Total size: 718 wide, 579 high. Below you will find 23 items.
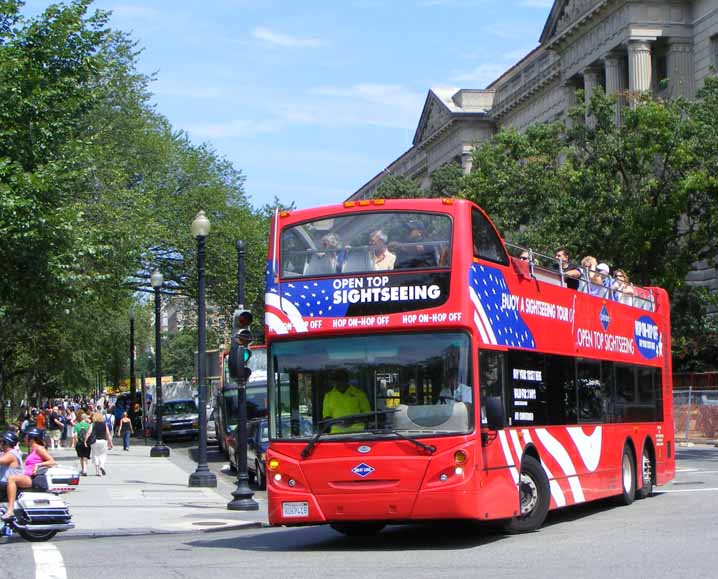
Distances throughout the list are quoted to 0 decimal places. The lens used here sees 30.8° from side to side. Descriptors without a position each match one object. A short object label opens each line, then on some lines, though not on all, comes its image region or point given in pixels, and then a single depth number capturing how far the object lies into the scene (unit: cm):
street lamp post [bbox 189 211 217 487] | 2608
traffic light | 1928
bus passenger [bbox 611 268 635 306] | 1973
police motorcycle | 1638
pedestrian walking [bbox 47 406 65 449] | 5262
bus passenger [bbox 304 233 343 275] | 1430
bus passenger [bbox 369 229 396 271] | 1409
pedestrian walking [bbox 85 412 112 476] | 3281
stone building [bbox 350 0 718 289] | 5881
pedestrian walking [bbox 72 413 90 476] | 3359
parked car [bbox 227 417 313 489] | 2828
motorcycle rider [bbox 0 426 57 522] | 1672
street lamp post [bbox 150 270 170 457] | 4253
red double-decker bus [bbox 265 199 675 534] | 1354
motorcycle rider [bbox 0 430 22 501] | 1705
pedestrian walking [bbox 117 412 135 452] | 4759
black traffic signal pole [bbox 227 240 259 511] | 2227
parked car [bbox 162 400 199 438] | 5809
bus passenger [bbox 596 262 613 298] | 1916
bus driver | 1377
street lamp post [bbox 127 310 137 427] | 5542
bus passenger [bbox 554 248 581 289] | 1736
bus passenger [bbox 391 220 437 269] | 1395
